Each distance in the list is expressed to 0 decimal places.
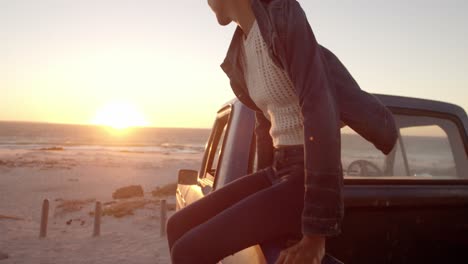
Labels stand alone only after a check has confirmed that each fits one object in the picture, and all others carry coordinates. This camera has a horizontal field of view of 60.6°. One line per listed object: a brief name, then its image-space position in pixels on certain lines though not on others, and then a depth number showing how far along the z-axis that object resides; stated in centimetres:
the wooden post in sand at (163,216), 898
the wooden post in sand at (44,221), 906
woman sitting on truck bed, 138
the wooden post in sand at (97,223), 915
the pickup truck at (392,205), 220
